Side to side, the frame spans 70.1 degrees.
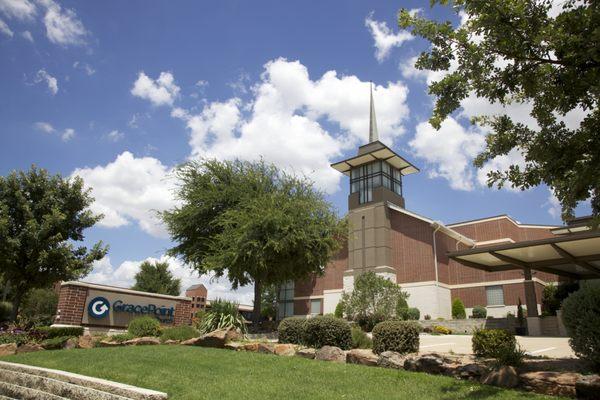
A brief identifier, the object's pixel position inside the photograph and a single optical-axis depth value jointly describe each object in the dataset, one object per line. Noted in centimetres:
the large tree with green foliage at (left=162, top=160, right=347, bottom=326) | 2266
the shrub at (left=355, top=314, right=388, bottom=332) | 2691
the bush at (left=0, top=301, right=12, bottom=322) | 2982
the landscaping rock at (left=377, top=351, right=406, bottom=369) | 980
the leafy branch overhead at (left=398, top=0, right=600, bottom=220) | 645
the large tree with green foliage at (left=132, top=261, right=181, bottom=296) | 5519
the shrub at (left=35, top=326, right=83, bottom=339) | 1717
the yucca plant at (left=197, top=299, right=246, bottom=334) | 1853
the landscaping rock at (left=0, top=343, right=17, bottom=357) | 1415
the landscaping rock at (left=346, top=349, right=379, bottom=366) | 1041
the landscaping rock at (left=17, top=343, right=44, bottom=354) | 1488
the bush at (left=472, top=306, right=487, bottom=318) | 3397
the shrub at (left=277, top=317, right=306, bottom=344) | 1452
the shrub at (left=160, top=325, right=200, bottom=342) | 1580
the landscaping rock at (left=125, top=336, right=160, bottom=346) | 1532
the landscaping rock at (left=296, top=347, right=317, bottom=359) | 1170
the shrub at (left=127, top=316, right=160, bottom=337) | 1797
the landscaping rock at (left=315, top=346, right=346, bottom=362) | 1105
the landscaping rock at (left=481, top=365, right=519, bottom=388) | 764
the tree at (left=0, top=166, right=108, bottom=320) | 2103
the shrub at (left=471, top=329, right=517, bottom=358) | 991
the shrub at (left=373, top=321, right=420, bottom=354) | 1159
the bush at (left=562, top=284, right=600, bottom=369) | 788
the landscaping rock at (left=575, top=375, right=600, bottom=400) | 652
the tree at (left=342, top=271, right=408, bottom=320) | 2791
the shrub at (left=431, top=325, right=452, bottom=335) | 2716
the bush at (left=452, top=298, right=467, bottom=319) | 3525
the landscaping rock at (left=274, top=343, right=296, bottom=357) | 1237
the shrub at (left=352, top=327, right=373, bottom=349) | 1371
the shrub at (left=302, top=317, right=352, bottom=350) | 1332
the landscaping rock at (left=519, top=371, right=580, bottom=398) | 701
